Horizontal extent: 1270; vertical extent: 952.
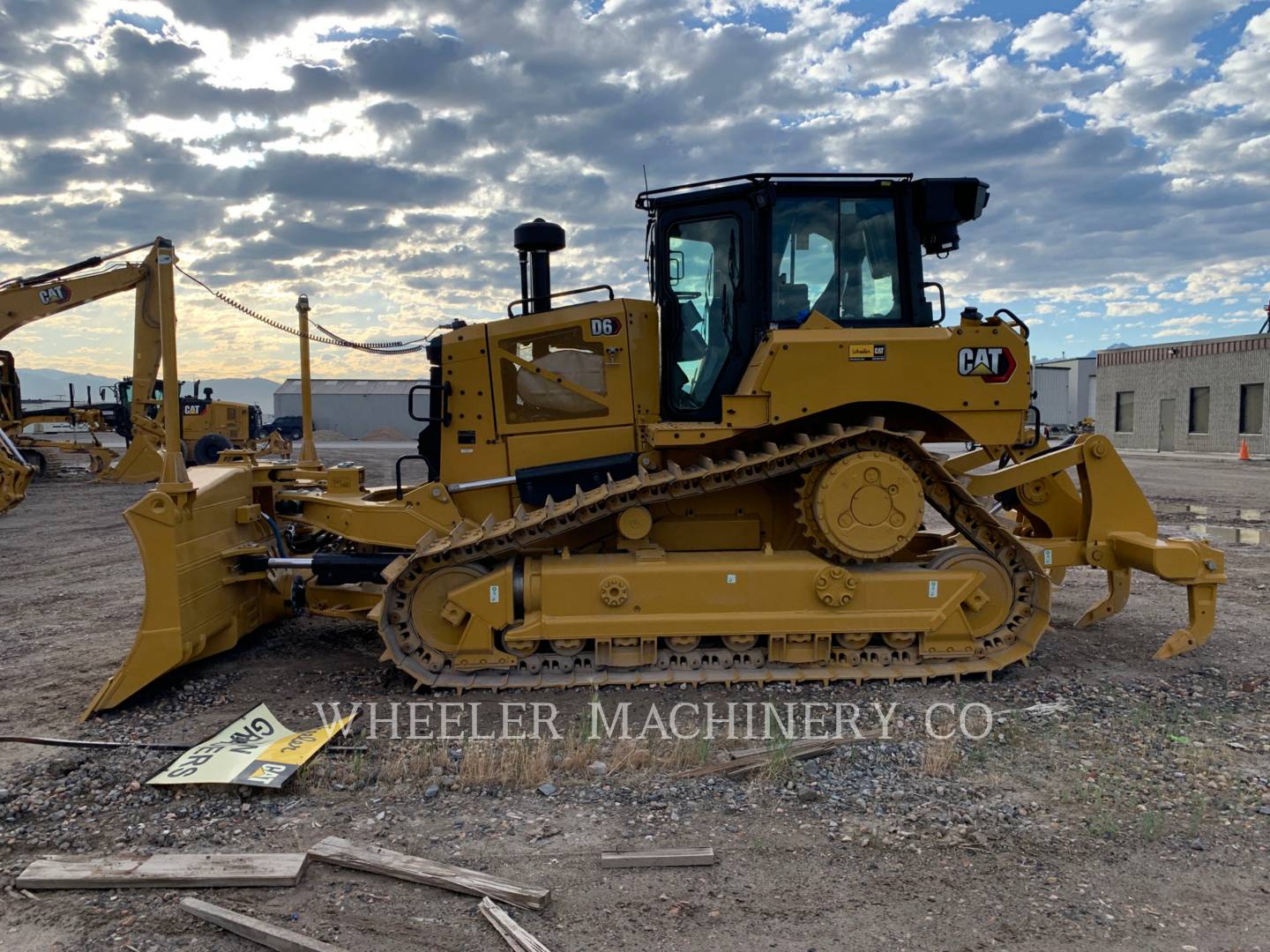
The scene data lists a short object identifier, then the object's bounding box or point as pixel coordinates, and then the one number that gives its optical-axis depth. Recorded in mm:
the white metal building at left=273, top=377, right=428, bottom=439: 55969
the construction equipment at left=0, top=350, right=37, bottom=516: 16375
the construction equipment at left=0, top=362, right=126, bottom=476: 22172
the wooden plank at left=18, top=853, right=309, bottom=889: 3445
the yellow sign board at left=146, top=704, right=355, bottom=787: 4398
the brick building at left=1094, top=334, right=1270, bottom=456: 28359
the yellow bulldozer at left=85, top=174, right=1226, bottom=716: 5793
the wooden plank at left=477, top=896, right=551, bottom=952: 3018
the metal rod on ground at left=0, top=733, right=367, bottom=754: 4844
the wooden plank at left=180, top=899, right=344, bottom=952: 3006
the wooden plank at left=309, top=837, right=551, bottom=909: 3311
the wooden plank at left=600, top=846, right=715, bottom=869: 3576
